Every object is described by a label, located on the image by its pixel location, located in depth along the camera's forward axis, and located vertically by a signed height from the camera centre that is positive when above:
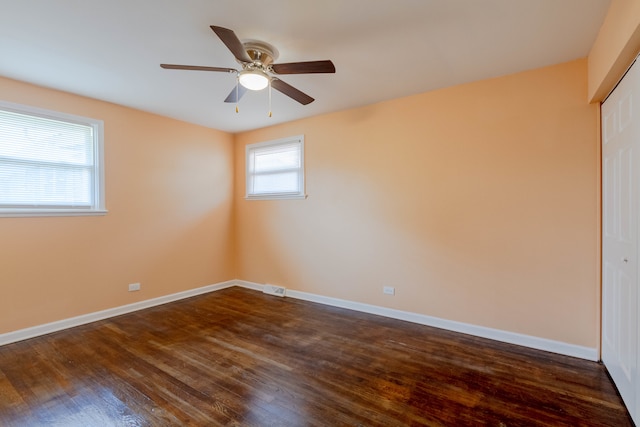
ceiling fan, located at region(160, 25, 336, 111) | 2.12 +1.08
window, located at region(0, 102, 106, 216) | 3.01 +0.53
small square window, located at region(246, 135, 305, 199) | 4.46 +0.66
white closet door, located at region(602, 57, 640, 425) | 1.81 -0.16
